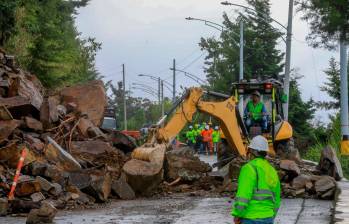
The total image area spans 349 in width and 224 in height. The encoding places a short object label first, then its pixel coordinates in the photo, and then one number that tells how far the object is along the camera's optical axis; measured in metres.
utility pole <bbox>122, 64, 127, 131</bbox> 95.06
